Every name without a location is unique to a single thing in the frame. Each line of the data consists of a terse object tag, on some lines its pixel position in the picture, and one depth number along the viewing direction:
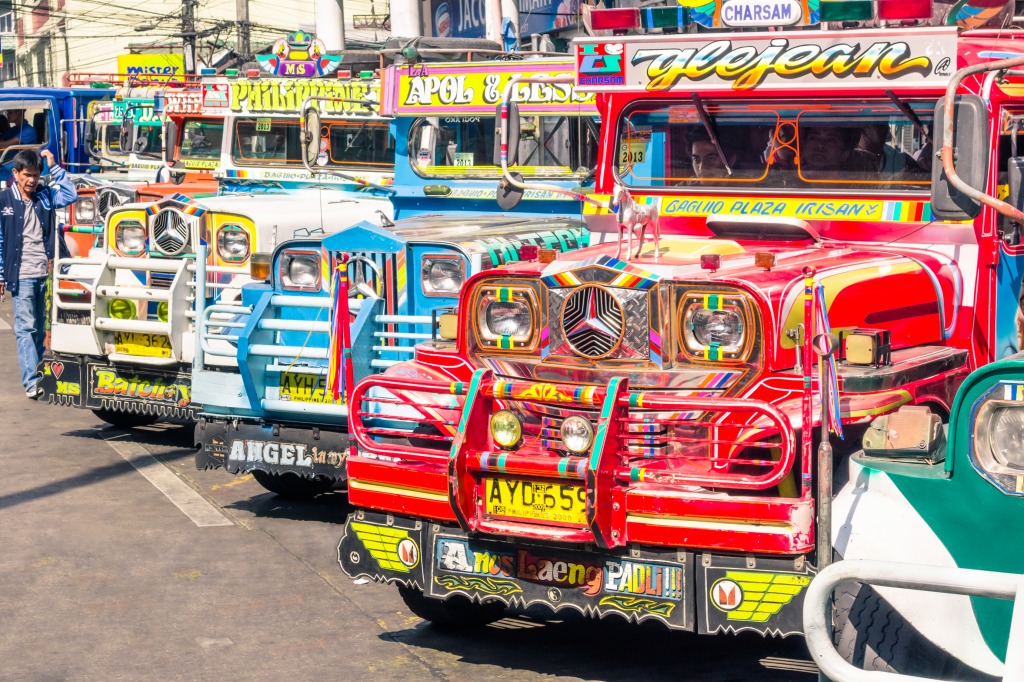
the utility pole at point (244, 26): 30.37
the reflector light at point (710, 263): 5.56
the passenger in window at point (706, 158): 6.83
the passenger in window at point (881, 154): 6.39
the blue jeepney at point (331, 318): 7.60
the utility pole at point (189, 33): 32.59
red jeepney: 5.14
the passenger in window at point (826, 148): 6.52
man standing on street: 11.14
